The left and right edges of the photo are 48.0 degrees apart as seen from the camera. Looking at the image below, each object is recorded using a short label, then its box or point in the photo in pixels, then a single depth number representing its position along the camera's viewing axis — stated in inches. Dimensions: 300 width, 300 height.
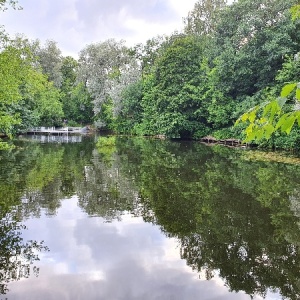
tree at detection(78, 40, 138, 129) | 2048.5
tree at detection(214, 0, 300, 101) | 1085.1
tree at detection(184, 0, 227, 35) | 1813.5
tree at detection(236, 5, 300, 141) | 71.2
